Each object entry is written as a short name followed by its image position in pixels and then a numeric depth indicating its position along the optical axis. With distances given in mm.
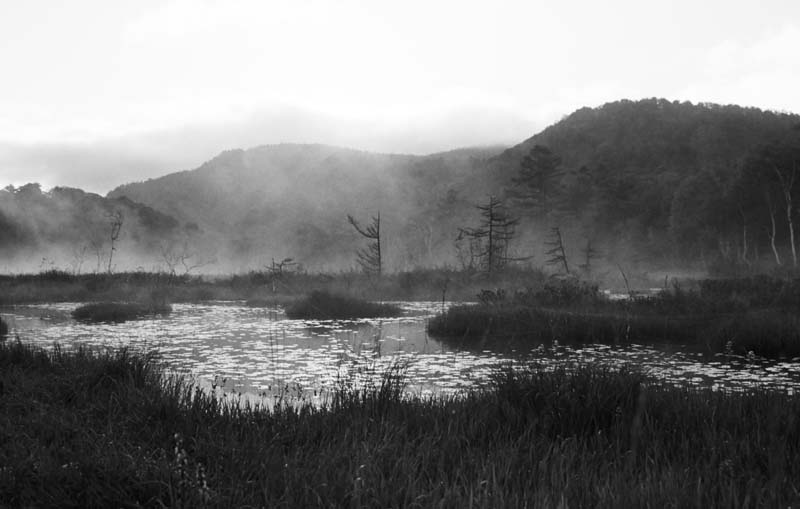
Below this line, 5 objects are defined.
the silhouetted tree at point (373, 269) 39500
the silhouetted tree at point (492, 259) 39016
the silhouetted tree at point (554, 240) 57356
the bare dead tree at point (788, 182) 42516
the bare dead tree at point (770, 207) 44528
